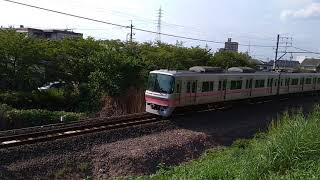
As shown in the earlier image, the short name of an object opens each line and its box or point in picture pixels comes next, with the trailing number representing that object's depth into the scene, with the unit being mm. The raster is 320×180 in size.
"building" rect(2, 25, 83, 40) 40502
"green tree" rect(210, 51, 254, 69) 27159
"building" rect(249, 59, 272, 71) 32626
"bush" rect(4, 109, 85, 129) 13924
